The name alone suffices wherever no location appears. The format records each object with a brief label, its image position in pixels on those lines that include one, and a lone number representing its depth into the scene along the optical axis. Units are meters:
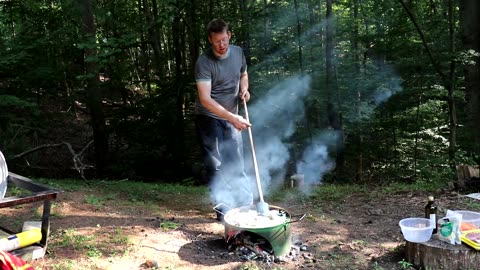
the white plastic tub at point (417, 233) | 3.27
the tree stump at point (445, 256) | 3.13
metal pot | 3.34
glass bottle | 3.34
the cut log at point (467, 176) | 5.55
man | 3.92
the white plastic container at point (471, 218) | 3.58
